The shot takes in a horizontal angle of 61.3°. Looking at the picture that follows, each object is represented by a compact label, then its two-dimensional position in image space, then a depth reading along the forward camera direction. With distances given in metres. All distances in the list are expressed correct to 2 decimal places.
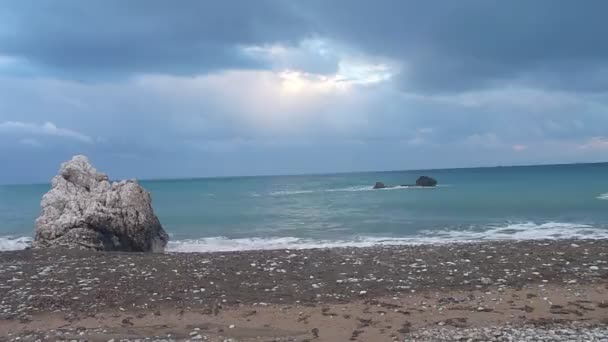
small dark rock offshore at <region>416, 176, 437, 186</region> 104.88
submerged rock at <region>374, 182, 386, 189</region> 104.06
